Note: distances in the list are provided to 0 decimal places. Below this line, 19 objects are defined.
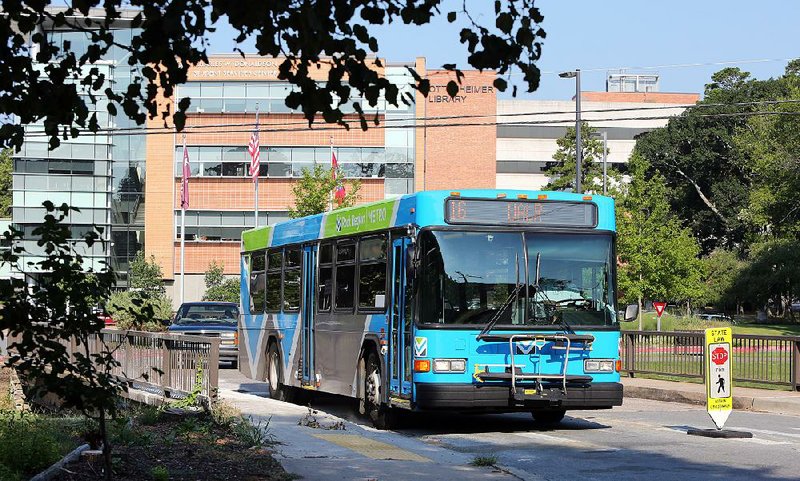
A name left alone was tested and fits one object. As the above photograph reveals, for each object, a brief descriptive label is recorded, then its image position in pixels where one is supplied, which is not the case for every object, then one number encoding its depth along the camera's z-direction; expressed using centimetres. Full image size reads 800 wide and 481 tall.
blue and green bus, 1531
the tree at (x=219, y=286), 6312
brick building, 7688
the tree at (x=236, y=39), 650
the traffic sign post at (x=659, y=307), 3788
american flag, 5370
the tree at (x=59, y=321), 799
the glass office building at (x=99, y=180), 7144
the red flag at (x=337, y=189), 5188
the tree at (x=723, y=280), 7894
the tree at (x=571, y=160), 8118
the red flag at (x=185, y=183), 5745
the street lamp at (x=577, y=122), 3628
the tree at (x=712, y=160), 9138
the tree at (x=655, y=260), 5231
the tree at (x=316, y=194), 5728
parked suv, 3177
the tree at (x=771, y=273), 7256
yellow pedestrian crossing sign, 1554
